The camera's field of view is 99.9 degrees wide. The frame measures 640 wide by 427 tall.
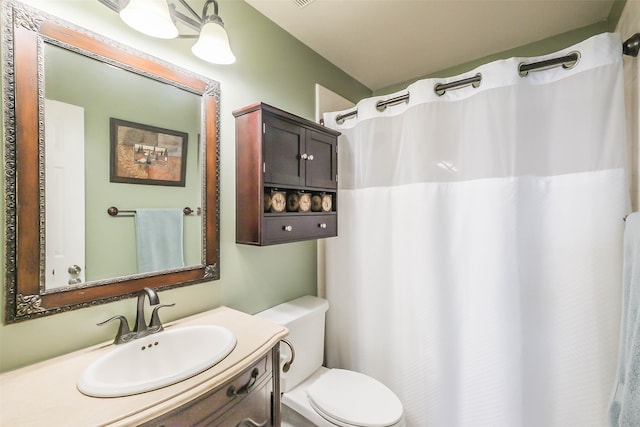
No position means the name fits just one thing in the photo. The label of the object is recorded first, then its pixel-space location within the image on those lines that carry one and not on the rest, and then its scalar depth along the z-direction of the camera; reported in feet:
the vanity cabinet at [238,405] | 2.25
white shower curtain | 3.63
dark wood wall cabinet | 4.17
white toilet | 3.99
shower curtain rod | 3.44
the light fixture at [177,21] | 2.89
